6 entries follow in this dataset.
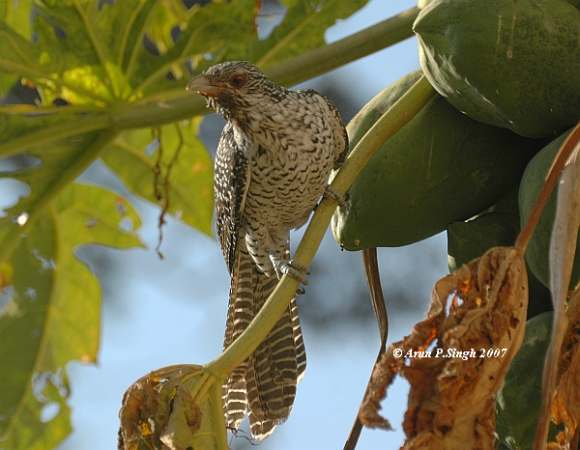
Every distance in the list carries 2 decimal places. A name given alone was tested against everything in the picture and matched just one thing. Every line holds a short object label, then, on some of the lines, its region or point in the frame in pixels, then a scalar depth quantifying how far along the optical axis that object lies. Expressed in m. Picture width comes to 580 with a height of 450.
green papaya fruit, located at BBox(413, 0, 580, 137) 11.30
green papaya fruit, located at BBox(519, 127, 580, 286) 11.26
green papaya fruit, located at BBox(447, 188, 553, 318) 11.36
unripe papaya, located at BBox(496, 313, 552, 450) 11.26
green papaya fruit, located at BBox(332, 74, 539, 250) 11.42
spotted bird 11.86
